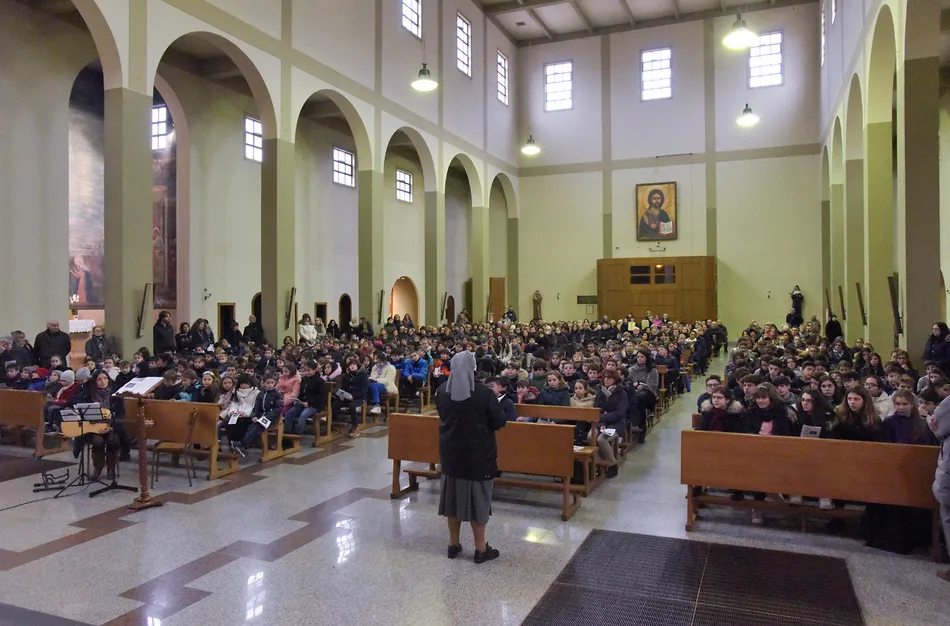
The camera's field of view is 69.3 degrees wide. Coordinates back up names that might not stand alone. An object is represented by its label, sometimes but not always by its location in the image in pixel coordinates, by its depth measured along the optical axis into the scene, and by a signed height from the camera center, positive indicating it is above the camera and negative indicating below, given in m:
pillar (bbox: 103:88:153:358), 10.86 +1.72
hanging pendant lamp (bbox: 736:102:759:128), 20.72 +5.97
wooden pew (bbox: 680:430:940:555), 5.02 -1.20
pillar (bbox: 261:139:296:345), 14.40 +1.75
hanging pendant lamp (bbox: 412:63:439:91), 14.55 +5.12
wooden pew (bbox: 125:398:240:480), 7.41 -1.13
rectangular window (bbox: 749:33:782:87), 24.75 +9.22
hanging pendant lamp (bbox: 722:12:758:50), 13.62 +5.57
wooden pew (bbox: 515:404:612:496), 6.51 -1.03
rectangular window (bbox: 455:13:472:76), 22.81 +9.27
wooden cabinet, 25.28 +1.10
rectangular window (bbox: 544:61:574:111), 27.58 +9.33
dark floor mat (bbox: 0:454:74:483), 7.74 -1.67
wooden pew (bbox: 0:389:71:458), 8.40 -1.11
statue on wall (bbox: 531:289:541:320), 28.16 +0.68
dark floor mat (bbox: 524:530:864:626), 4.17 -1.81
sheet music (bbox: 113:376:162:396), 6.82 -0.65
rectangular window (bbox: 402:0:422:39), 19.42 +8.72
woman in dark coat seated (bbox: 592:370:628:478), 7.54 -0.98
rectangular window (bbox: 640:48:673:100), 26.30 +9.34
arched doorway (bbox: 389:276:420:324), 26.83 +0.80
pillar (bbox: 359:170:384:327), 17.69 +2.08
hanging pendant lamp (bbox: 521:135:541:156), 22.67 +5.61
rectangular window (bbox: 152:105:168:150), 17.31 +4.96
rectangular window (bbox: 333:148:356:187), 21.90 +4.95
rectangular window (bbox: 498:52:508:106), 26.58 +9.36
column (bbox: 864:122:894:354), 12.24 +1.51
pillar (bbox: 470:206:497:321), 24.62 +2.15
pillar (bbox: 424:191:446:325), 20.97 +1.89
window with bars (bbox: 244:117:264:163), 18.48 +4.94
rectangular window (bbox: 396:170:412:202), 25.36 +4.99
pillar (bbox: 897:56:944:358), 9.82 +1.66
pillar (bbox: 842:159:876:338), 15.94 +1.75
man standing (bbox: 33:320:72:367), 11.54 -0.35
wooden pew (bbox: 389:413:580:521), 6.04 -1.21
